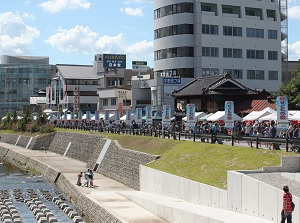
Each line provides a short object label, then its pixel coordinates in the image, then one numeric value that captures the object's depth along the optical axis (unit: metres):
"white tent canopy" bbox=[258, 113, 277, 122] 44.48
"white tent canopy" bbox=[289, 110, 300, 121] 41.78
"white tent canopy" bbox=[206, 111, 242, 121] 49.25
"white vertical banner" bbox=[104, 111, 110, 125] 77.56
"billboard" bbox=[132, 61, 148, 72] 109.81
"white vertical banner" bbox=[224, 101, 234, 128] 40.62
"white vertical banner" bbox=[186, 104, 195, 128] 46.12
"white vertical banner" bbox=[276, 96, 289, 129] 33.41
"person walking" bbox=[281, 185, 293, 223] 21.33
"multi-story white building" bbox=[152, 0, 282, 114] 82.56
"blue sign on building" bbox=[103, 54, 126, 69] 122.12
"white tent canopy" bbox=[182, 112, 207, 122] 57.19
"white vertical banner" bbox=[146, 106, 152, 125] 59.19
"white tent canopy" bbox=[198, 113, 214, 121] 55.88
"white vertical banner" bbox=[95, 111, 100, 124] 81.45
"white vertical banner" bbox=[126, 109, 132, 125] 66.56
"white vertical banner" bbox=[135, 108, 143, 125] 62.12
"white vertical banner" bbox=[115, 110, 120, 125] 71.12
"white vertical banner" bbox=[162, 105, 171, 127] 52.19
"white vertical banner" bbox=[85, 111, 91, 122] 89.79
